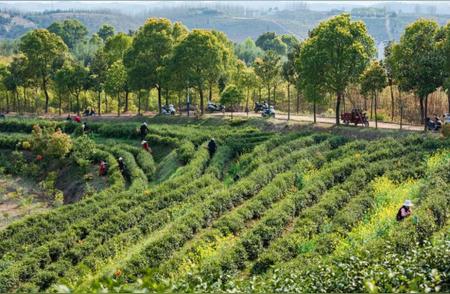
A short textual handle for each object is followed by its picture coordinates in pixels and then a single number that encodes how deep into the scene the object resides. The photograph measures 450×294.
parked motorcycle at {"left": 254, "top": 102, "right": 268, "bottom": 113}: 57.03
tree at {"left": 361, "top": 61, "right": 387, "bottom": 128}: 43.16
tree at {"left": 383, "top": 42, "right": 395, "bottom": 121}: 46.34
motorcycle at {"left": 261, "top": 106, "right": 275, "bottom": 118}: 49.92
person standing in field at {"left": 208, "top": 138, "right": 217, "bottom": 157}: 39.69
